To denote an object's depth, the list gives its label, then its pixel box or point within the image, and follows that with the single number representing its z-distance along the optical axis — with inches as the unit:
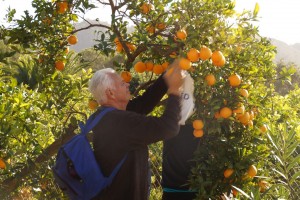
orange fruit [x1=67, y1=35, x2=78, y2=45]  113.2
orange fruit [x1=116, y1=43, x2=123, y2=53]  107.7
